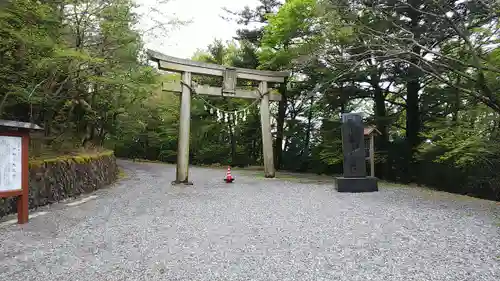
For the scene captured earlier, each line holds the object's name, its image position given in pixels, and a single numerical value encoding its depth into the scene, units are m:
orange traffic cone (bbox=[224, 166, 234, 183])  9.17
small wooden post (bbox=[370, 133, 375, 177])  8.82
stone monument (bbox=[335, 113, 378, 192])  7.45
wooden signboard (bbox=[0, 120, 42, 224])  4.27
